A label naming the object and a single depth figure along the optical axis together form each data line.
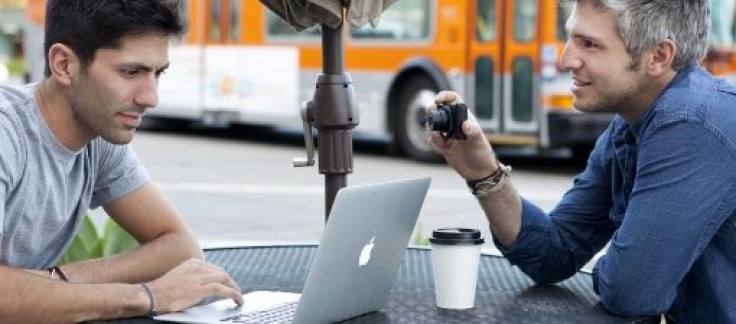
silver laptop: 2.38
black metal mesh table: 2.68
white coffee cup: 2.70
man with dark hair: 2.54
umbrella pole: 3.43
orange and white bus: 12.46
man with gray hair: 2.59
